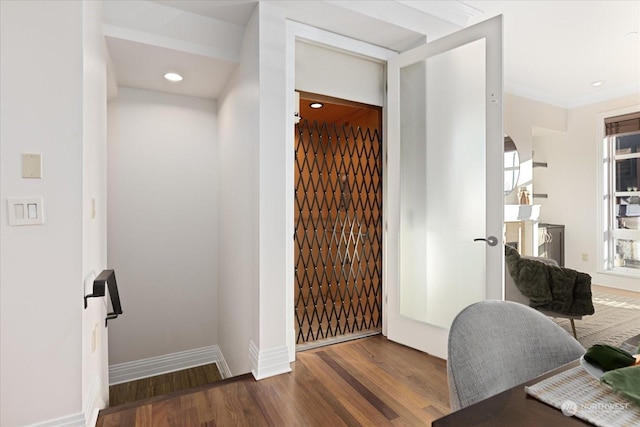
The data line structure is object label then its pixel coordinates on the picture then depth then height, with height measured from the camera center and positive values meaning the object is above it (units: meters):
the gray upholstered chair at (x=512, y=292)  2.87 -0.68
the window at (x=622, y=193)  4.75 +0.22
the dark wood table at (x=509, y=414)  0.60 -0.37
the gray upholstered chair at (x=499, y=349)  0.85 -0.37
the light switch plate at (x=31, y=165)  1.43 +0.20
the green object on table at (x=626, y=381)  0.62 -0.33
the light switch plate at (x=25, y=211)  1.40 +0.01
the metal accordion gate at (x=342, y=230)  2.85 -0.17
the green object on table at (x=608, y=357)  0.73 -0.32
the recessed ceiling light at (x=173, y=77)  2.72 +1.08
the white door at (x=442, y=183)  2.14 +0.19
